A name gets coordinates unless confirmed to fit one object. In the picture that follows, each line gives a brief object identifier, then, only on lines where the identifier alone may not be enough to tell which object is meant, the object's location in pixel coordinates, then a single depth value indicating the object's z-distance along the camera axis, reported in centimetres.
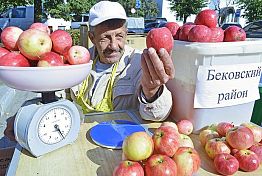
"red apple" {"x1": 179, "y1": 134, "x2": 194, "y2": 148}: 100
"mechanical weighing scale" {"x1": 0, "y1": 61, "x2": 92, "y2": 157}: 90
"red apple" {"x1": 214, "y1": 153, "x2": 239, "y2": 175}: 91
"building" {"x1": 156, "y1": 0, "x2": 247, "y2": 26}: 1945
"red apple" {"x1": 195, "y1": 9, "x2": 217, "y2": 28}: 121
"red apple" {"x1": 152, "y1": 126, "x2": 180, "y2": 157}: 87
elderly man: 161
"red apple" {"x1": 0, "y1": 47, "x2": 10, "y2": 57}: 97
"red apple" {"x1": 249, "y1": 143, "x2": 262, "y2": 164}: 98
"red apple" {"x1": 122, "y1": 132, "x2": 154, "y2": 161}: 85
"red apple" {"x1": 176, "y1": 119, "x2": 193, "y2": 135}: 118
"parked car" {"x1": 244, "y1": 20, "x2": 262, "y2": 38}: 721
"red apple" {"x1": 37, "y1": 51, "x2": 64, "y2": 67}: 91
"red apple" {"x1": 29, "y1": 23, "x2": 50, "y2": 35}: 106
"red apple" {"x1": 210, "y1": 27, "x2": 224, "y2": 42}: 113
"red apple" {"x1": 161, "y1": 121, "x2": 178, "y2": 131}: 112
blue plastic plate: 110
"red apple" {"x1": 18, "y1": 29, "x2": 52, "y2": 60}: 93
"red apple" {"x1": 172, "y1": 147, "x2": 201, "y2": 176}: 85
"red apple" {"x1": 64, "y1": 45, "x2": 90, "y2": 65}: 98
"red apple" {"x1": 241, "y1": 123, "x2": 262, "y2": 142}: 107
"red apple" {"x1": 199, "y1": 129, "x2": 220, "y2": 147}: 109
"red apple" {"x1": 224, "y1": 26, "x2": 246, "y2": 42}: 116
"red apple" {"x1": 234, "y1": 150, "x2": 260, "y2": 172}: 93
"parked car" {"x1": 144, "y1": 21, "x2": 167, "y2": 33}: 1445
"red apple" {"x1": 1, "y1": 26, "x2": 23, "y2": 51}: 99
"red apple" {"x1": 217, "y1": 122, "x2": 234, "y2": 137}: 109
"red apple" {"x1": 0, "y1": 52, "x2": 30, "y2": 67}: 91
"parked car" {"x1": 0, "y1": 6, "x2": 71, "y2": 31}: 1345
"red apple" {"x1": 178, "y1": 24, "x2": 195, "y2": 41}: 121
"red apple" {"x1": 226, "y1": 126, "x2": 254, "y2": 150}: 96
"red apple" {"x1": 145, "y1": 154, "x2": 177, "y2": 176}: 80
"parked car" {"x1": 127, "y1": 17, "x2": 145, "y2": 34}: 1448
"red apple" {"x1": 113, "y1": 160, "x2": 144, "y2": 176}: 80
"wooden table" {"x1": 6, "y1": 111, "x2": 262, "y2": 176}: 94
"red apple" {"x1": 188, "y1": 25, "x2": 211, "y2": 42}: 111
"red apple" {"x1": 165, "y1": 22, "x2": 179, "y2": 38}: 133
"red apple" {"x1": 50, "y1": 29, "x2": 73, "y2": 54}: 100
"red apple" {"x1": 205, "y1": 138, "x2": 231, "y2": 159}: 97
